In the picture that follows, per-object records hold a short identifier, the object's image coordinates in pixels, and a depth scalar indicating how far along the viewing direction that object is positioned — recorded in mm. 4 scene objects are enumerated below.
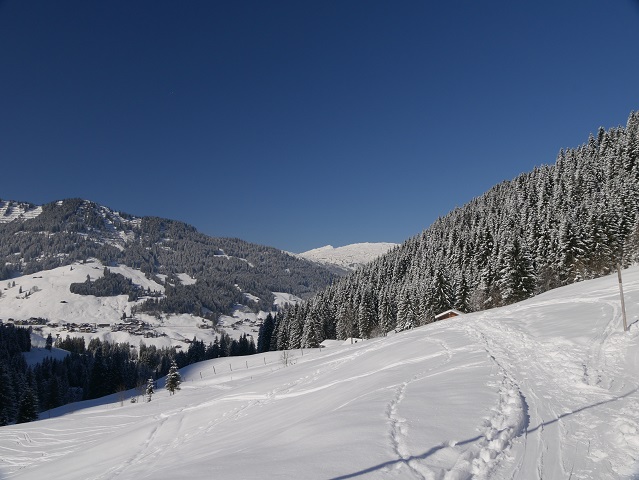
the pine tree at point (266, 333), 101819
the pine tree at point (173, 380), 55375
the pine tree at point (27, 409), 49531
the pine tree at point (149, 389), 55328
